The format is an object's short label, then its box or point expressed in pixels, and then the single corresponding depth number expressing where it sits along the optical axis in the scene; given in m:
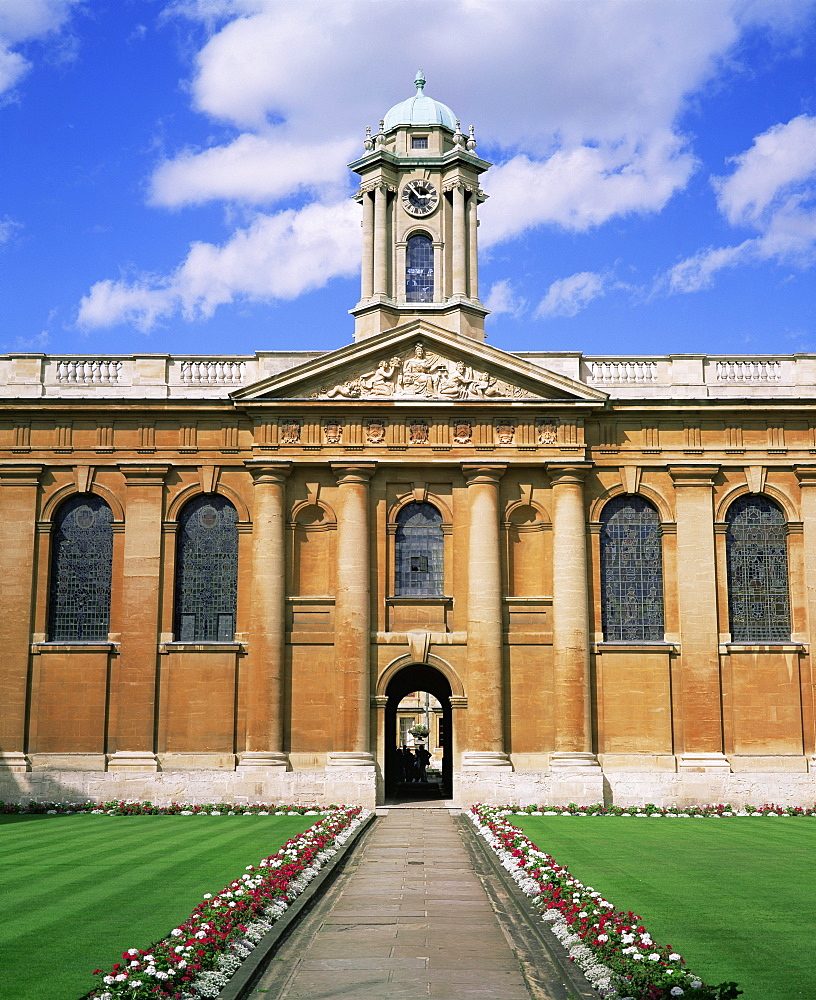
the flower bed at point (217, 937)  11.05
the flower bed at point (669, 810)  31.12
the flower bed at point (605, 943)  10.78
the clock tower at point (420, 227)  36.56
